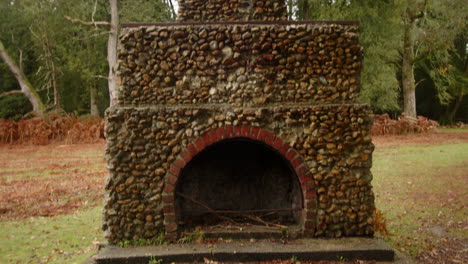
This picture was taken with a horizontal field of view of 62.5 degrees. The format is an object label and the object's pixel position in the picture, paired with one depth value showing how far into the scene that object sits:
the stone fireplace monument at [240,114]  5.72
